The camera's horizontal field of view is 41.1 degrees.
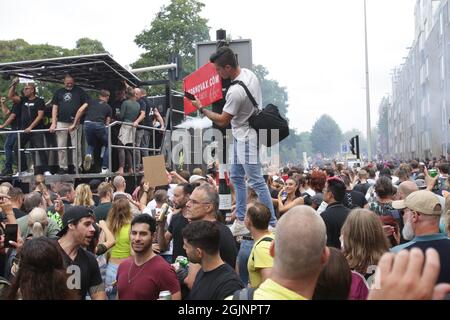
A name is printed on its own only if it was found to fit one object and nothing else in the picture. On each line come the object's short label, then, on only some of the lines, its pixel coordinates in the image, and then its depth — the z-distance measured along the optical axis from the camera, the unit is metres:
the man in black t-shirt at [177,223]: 5.97
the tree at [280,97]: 113.11
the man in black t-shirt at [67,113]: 12.10
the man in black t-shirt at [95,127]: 11.80
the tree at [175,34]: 44.84
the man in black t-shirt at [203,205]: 5.53
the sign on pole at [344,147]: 38.41
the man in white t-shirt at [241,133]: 6.19
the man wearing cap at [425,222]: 4.39
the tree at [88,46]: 56.38
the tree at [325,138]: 170.12
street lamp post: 37.32
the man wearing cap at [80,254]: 4.44
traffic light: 20.03
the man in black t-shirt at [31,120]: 12.50
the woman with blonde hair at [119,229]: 6.39
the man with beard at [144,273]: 4.55
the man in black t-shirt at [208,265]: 4.04
